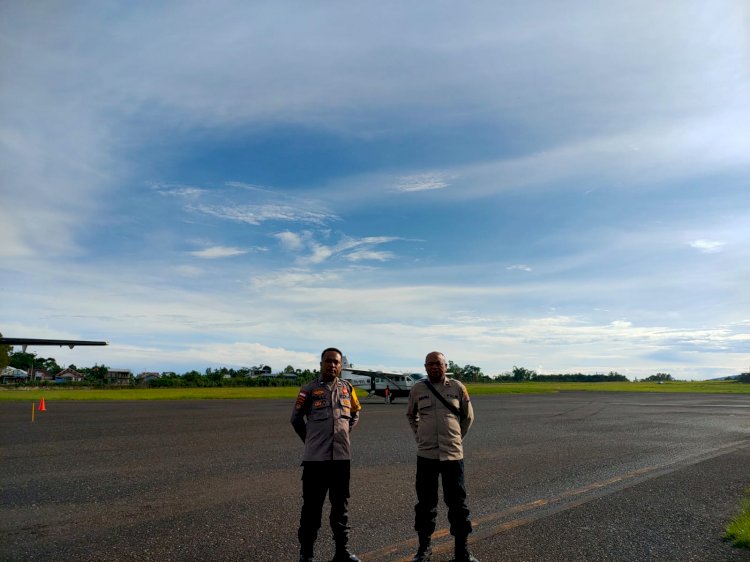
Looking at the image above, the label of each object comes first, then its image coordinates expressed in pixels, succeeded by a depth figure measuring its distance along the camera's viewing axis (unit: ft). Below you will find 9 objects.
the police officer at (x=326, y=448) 17.38
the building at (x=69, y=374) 471.21
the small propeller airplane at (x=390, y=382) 128.26
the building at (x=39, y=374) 439.59
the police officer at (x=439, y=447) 18.03
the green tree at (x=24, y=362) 487.82
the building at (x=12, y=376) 295.89
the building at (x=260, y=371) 391.24
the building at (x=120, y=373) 466.62
